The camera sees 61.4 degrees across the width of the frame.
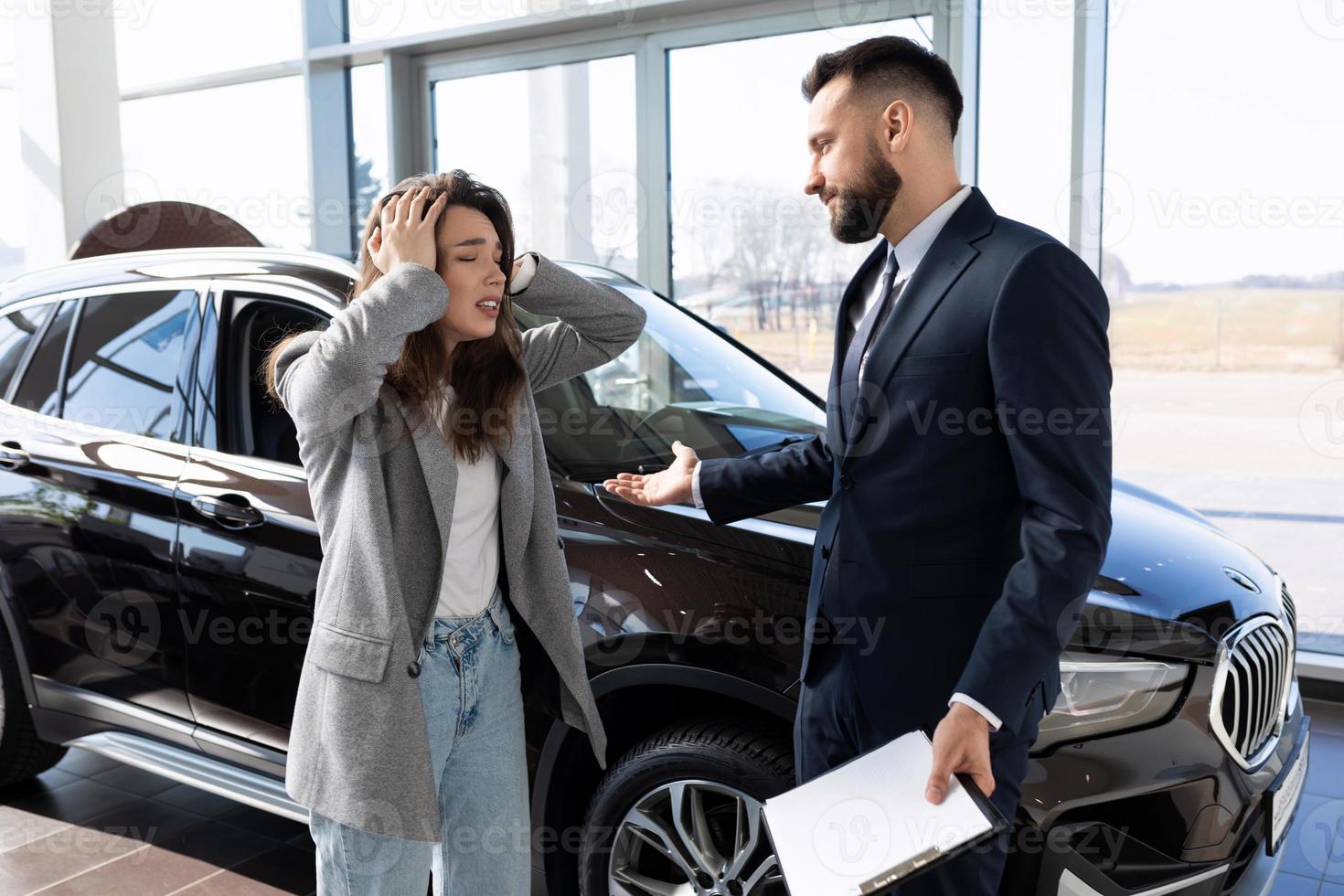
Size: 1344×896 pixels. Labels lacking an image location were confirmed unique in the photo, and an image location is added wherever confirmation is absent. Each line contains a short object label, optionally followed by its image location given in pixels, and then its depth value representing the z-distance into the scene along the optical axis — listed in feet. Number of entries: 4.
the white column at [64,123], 21.30
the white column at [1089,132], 13.91
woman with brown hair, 5.27
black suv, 6.09
